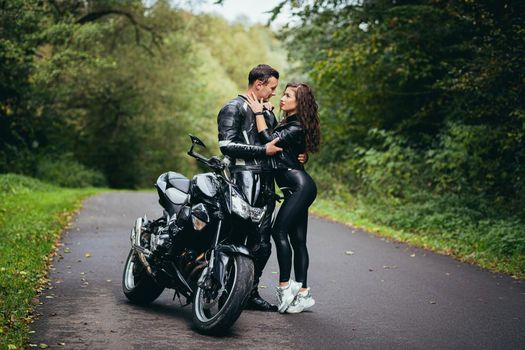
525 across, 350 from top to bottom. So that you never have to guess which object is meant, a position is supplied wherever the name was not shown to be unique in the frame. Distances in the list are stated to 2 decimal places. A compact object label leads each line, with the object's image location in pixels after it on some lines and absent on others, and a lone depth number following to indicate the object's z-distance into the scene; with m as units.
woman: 6.63
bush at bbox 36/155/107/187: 30.17
